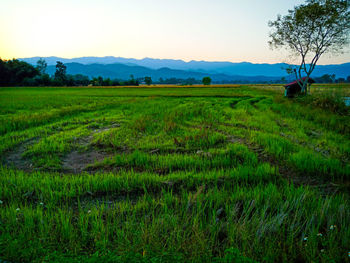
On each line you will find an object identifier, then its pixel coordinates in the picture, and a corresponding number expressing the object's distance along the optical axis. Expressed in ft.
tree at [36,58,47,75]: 456.61
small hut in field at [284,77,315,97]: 102.24
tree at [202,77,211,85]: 520.42
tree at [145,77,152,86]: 524.69
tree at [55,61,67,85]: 430.98
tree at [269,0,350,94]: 75.61
